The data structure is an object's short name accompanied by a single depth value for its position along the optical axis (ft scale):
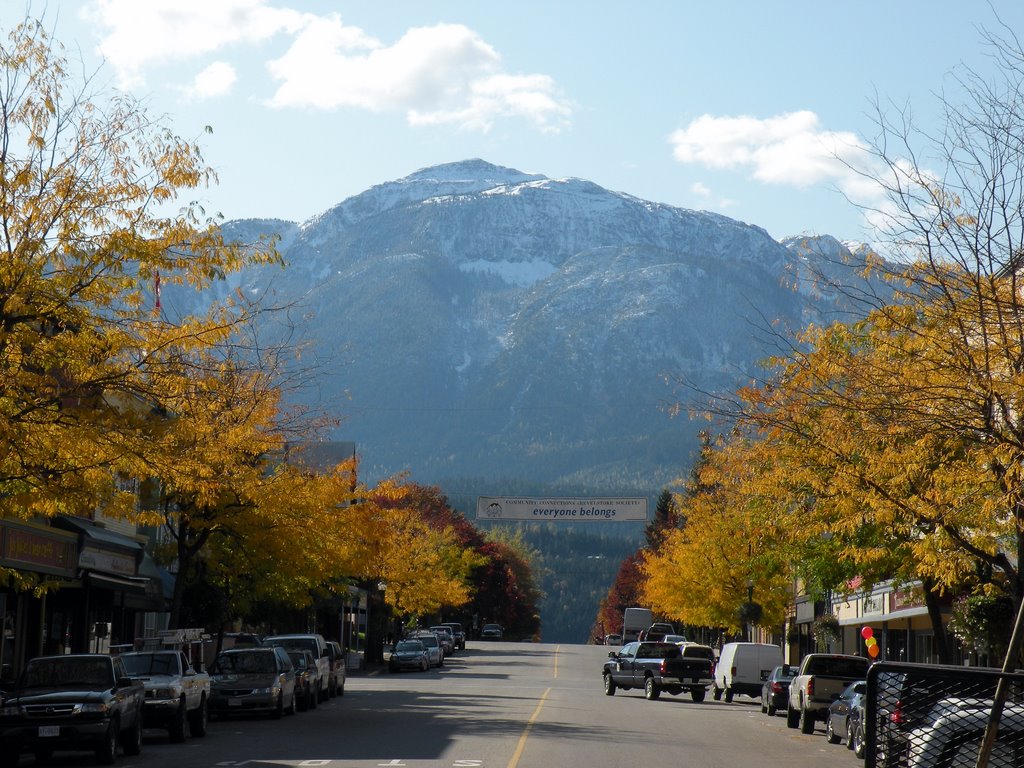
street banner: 284.41
